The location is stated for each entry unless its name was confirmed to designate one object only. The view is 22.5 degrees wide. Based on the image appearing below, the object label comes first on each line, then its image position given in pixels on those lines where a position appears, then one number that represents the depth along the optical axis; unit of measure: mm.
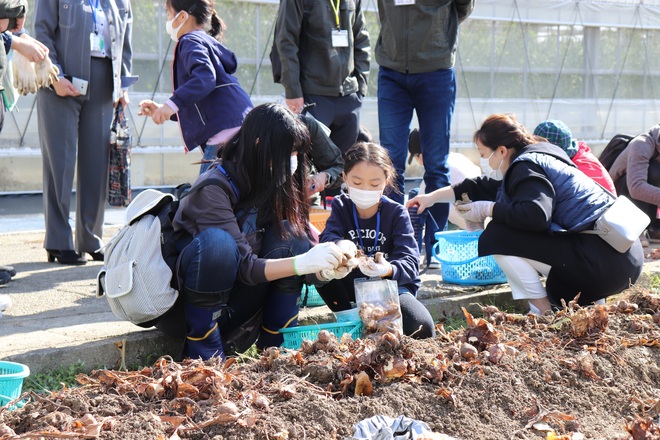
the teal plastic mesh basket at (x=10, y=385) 5248
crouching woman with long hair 6731
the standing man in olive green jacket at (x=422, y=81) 11035
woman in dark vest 8517
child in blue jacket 9556
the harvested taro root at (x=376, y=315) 6653
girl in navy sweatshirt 7842
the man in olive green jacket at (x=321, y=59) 10906
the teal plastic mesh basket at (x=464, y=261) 9920
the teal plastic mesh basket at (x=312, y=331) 7129
